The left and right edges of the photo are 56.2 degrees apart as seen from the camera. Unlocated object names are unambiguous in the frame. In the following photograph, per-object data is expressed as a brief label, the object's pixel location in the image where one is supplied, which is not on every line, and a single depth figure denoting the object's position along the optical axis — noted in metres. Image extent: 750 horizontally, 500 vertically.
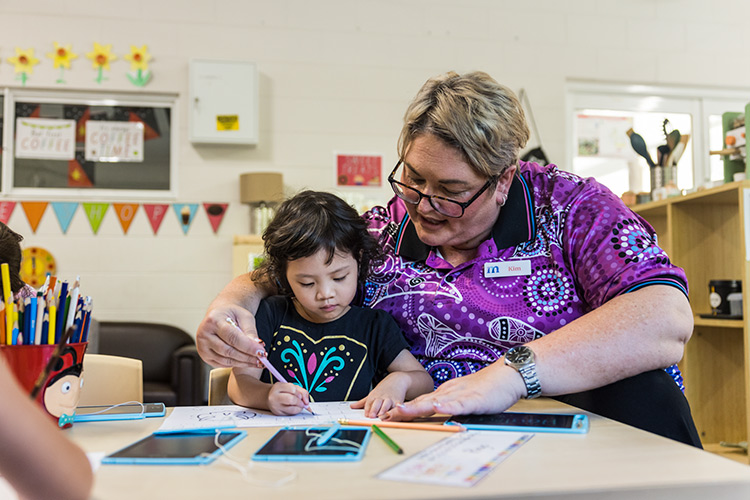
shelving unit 3.46
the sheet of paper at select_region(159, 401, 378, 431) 1.04
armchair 3.96
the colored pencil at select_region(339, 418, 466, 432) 0.96
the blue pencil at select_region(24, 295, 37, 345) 0.98
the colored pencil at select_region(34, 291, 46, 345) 0.98
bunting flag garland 4.35
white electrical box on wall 4.47
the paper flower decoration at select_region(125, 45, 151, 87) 4.47
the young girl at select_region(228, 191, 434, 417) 1.50
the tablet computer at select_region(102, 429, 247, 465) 0.77
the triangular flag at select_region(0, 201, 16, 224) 4.33
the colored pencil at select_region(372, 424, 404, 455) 0.83
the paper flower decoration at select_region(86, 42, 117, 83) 4.44
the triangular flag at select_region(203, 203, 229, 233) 4.53
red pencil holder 0.97
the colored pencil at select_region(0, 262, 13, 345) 0.97
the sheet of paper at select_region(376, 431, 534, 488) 0.71
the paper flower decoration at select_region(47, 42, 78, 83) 4.42
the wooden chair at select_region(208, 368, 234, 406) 1.54
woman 1.22
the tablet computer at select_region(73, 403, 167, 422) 1.11
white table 0.66
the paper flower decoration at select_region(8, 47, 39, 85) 4.38
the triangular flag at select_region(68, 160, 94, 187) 4.46
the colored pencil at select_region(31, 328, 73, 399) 0.65
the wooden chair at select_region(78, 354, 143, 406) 1.65
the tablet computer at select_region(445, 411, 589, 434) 0.96
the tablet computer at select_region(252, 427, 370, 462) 0.78
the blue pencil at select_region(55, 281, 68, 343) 1.01
